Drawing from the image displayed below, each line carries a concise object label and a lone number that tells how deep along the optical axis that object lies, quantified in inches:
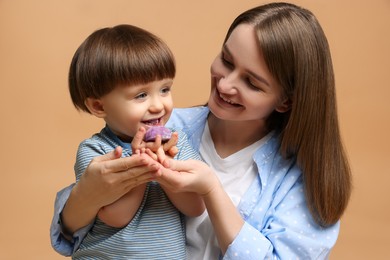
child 63.7
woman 69.7
